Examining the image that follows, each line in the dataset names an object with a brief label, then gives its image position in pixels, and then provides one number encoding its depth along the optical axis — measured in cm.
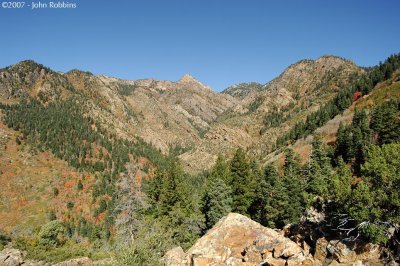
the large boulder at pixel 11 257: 4265
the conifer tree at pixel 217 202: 5144
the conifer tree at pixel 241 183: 5700
